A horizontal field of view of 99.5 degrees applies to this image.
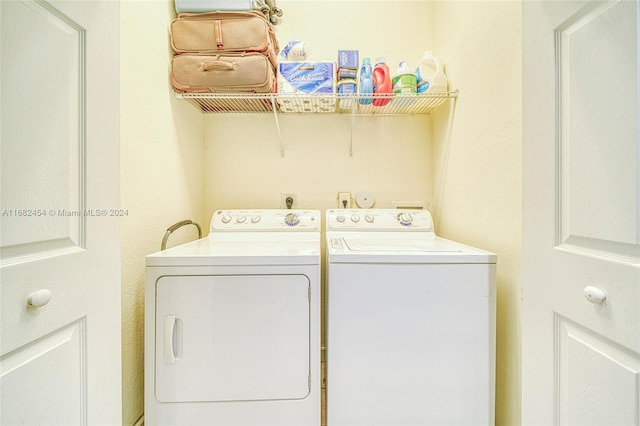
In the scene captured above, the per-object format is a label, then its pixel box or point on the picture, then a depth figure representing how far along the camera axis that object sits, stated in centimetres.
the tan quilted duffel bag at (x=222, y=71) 138
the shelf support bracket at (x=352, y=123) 157
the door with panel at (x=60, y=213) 51
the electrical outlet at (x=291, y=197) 180
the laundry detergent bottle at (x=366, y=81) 149
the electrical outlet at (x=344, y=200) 179
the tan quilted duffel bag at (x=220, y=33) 138
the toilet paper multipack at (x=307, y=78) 148
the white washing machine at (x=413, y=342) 99
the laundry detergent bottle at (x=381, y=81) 152
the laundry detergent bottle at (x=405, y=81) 150
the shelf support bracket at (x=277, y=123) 153
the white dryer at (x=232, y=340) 97
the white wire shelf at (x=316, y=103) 147
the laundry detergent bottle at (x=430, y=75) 149
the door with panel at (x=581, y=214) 54
